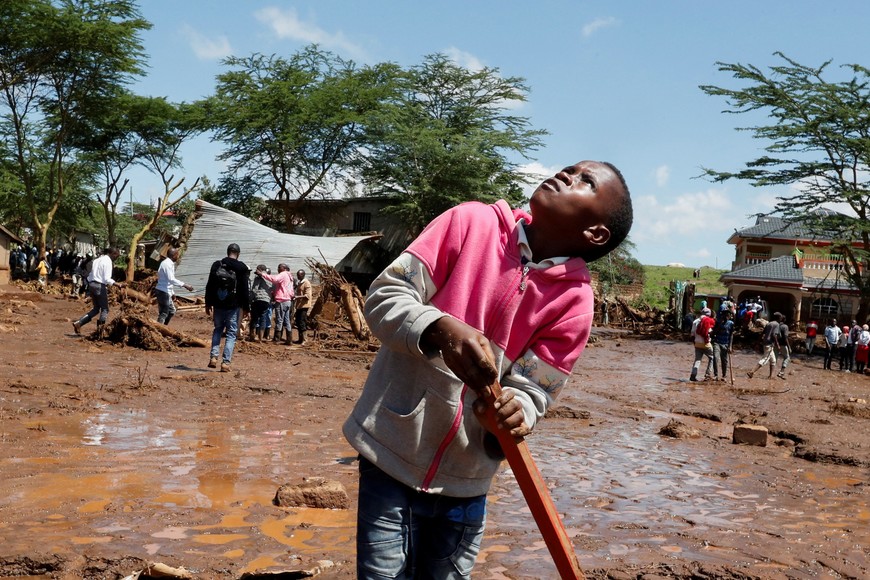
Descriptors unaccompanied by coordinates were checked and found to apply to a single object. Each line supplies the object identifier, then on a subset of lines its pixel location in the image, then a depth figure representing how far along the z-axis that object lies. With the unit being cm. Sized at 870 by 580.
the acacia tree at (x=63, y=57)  3089
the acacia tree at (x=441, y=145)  3662
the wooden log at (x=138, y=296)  2272
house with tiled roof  4403
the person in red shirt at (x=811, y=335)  2794
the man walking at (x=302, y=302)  1697
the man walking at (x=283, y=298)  1680
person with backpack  1110
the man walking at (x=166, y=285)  1378
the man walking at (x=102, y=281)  1392
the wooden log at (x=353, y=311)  1802
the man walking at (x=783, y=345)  2128
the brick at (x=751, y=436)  994
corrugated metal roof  2948
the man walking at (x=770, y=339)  2033
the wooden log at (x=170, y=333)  1399
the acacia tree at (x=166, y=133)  3919
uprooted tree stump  1816
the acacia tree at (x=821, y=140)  2983
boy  217
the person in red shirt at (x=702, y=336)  1711
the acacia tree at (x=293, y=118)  4012
